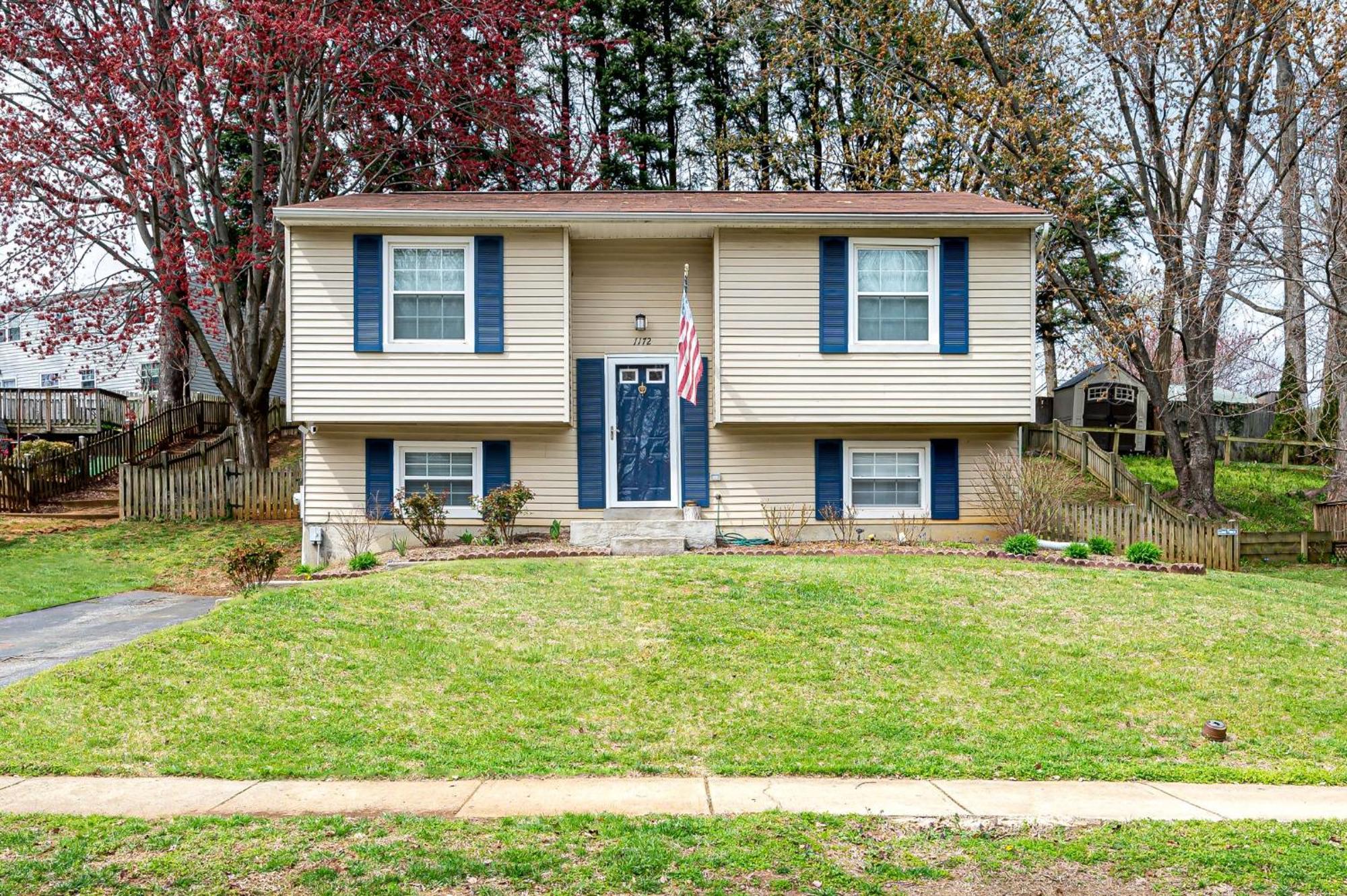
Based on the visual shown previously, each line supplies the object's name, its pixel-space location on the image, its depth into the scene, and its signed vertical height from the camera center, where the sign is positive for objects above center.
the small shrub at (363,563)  12.92 -1.52
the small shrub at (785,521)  14.74 -1.12
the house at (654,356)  14.49 +1.51
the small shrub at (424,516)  14.10 -0.97
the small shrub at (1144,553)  12.86 -1.40
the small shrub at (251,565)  12.19 -1.48
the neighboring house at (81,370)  32.94 +3.07
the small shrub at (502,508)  14.16 -0.84
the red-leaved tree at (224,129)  18.94 +7.19
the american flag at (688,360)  13.88 +1.37
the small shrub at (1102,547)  13.32 -1.36
